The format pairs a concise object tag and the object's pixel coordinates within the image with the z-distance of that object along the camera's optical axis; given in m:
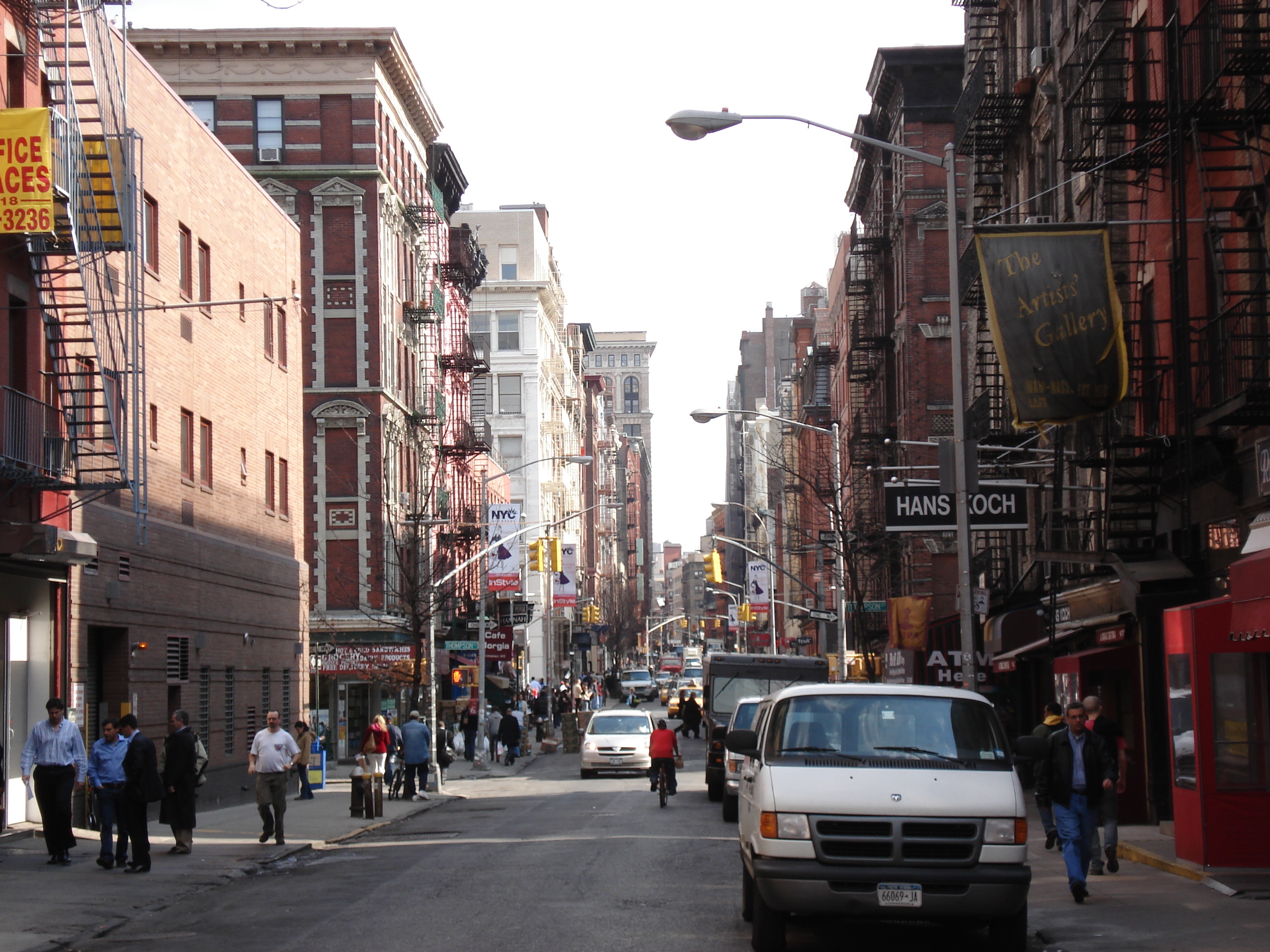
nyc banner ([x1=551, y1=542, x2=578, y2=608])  70.06
